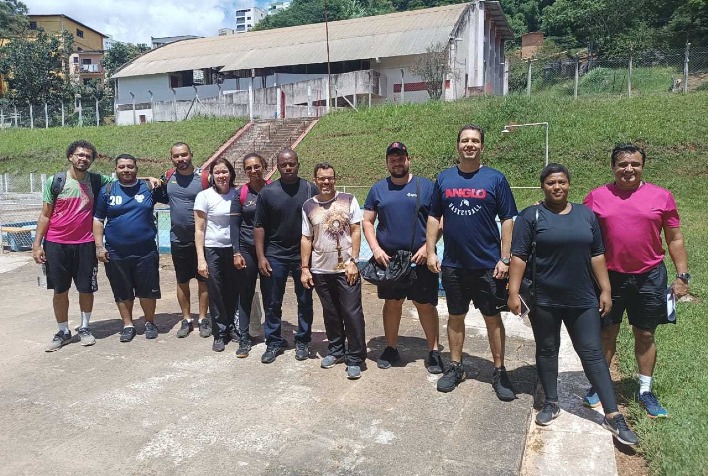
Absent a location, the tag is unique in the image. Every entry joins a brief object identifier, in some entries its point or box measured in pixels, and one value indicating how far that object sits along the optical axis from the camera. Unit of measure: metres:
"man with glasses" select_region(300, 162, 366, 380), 4.46
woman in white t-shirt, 5.00
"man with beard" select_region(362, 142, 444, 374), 4.27
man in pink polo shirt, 3.58
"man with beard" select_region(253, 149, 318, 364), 4.61
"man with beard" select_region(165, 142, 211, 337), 5.34
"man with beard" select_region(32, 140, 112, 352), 5.14
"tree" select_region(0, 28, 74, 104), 40.97
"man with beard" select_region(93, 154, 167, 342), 5.21
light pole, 16.80
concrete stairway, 22.28
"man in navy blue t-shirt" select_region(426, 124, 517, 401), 3.87
